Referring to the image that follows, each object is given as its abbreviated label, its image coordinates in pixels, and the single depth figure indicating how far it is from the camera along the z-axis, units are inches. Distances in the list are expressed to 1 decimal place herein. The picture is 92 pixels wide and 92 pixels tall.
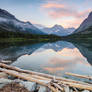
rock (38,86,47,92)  296.7
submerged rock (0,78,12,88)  307.6
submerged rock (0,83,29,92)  292.6
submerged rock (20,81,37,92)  306.7
